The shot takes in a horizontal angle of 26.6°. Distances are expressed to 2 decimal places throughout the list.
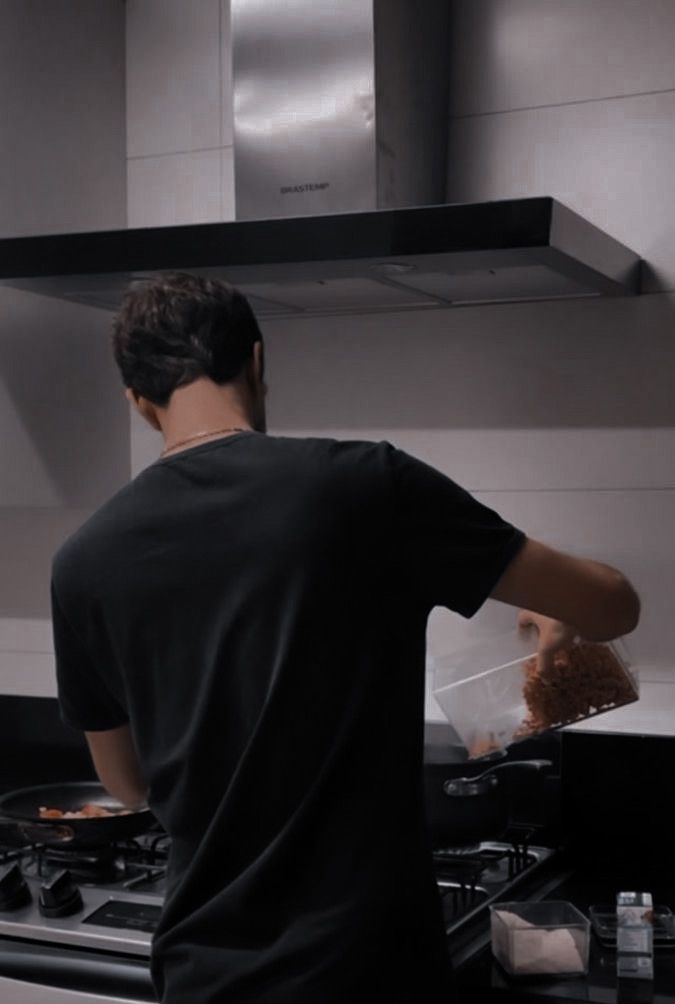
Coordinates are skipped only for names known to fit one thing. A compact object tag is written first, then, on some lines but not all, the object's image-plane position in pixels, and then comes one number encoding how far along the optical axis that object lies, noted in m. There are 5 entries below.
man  1.20
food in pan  1.87
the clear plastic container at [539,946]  1.45
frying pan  1.79
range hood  1.50
